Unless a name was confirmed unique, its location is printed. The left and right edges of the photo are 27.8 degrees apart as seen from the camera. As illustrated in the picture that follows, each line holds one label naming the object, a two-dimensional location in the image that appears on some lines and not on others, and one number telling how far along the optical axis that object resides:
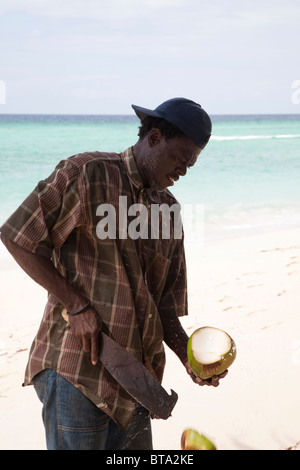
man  1.62
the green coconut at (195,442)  1.81
